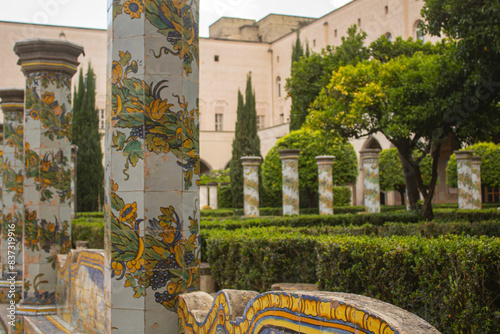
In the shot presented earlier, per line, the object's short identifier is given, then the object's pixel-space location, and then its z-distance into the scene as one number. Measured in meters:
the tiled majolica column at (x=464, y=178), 20.88
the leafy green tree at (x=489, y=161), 23.92
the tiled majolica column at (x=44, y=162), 6.96
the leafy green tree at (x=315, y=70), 14.35
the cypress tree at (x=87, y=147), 28.06
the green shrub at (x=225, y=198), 30.97
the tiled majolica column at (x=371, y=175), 21.34
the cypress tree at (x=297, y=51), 31.70
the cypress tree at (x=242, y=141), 30.17
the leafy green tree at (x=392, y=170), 26.64
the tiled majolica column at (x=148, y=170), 3.70
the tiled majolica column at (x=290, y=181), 20.06
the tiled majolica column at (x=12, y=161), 8.98
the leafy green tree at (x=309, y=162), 24.56
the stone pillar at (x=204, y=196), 29.91
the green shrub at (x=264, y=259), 6.08
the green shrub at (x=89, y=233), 11.04
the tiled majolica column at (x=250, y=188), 21.50
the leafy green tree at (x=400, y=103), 9.74
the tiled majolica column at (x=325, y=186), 20.59
